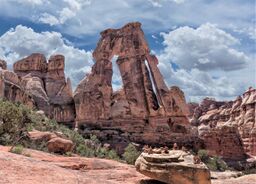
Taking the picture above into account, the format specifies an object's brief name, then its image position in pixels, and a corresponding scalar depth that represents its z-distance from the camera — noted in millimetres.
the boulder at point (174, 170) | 16328
